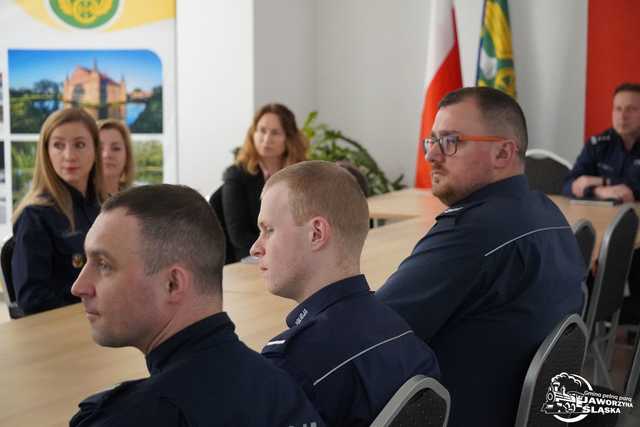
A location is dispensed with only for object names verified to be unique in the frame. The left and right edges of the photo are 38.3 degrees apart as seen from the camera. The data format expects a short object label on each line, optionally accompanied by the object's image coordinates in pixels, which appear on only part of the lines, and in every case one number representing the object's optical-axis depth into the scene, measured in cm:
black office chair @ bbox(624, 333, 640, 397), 296
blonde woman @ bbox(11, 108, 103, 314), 321
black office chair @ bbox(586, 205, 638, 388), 358
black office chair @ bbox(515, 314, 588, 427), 197
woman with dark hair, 488
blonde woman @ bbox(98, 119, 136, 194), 419
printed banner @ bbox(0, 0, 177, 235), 543
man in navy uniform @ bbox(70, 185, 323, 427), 126
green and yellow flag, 686
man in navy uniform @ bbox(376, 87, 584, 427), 212
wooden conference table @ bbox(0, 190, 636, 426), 194
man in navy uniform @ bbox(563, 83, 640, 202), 533
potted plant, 739
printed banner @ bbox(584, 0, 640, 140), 673
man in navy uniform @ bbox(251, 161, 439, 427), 159
